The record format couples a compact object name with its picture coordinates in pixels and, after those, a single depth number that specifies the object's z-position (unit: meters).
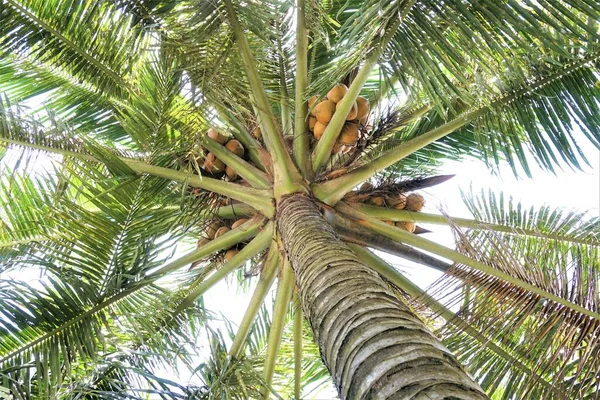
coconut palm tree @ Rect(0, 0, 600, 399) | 2.30
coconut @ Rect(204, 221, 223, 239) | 3.89
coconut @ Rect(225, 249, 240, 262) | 3.79
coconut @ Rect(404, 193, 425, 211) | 3.73
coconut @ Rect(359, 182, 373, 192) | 3.76
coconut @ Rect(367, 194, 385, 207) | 3.71
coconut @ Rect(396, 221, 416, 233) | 3.77
